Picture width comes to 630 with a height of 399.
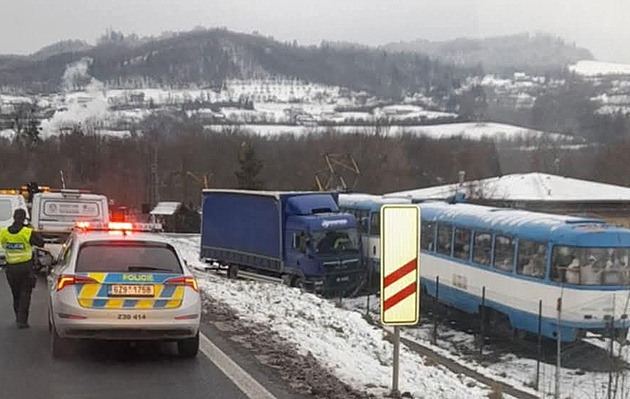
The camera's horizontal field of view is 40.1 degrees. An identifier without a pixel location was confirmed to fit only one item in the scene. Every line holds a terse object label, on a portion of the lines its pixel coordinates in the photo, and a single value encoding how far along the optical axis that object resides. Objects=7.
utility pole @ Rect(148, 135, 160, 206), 91.38
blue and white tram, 21.84
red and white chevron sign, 8.23
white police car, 9.76
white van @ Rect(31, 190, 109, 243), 23.73
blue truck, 32.00
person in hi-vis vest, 13.17
